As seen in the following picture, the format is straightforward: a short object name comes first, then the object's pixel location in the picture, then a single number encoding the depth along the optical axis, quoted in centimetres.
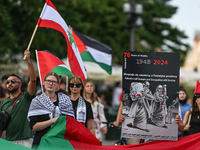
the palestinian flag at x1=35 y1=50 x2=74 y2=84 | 1288
